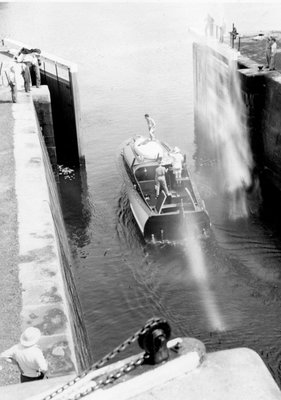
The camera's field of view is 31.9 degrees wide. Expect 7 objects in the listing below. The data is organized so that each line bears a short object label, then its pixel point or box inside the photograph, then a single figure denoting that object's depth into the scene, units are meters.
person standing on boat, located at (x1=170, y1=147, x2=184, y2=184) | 15.88
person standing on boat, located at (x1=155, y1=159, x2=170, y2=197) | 15.19
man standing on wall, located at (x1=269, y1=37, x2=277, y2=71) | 18.28
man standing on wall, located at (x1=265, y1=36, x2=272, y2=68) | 18.48
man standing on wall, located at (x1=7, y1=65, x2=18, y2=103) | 16.65
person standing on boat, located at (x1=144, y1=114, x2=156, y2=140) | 18.53
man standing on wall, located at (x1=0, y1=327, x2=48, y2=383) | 4.79
